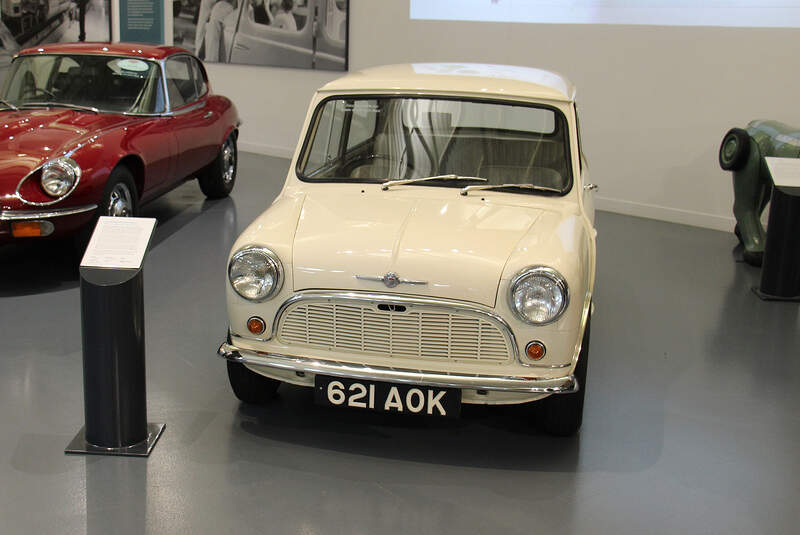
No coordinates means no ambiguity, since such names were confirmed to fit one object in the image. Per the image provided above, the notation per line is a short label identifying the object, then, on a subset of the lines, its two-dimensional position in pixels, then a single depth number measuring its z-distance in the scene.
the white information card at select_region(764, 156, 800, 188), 5.51
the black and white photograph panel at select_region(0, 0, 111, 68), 12.21
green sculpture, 6.43
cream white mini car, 3.06
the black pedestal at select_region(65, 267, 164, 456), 3.10
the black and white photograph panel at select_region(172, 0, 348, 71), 10.15
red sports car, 4.93
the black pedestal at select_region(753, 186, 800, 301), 5.44
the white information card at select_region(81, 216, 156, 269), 3.13
